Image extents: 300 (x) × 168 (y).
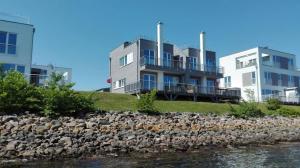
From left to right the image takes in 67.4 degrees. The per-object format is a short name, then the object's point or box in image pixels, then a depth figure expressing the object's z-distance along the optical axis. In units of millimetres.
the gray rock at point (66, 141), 11661
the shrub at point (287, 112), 23225
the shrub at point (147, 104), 17149
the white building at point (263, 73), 35339
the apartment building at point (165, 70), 25231
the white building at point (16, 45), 21547
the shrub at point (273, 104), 25104
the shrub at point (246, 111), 20131
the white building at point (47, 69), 30226
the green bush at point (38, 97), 14246
